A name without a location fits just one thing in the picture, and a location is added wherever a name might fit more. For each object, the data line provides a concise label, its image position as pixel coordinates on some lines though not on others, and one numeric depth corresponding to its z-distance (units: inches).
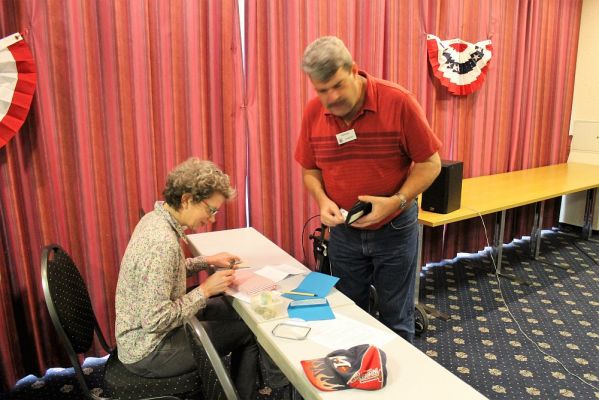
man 66.8
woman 59.2
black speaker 112.3
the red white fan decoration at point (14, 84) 80.2
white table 44.4
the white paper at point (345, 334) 53.9
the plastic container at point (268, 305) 60.2
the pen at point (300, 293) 66.2
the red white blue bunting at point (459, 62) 137.6
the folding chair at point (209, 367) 45.3
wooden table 115.9
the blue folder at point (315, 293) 60.8
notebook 68.6
